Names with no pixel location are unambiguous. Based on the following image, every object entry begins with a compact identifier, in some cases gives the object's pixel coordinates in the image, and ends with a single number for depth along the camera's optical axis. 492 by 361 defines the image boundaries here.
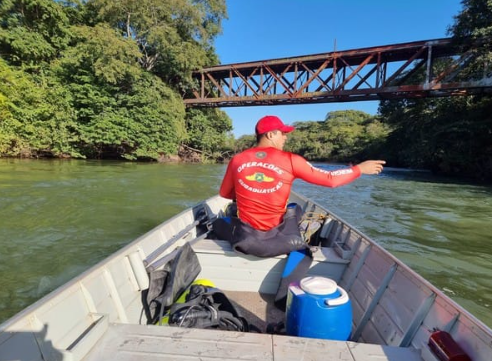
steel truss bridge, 14.15
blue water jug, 1.57
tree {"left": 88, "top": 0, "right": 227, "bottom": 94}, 17.33
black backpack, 1.75
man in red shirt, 2.28
